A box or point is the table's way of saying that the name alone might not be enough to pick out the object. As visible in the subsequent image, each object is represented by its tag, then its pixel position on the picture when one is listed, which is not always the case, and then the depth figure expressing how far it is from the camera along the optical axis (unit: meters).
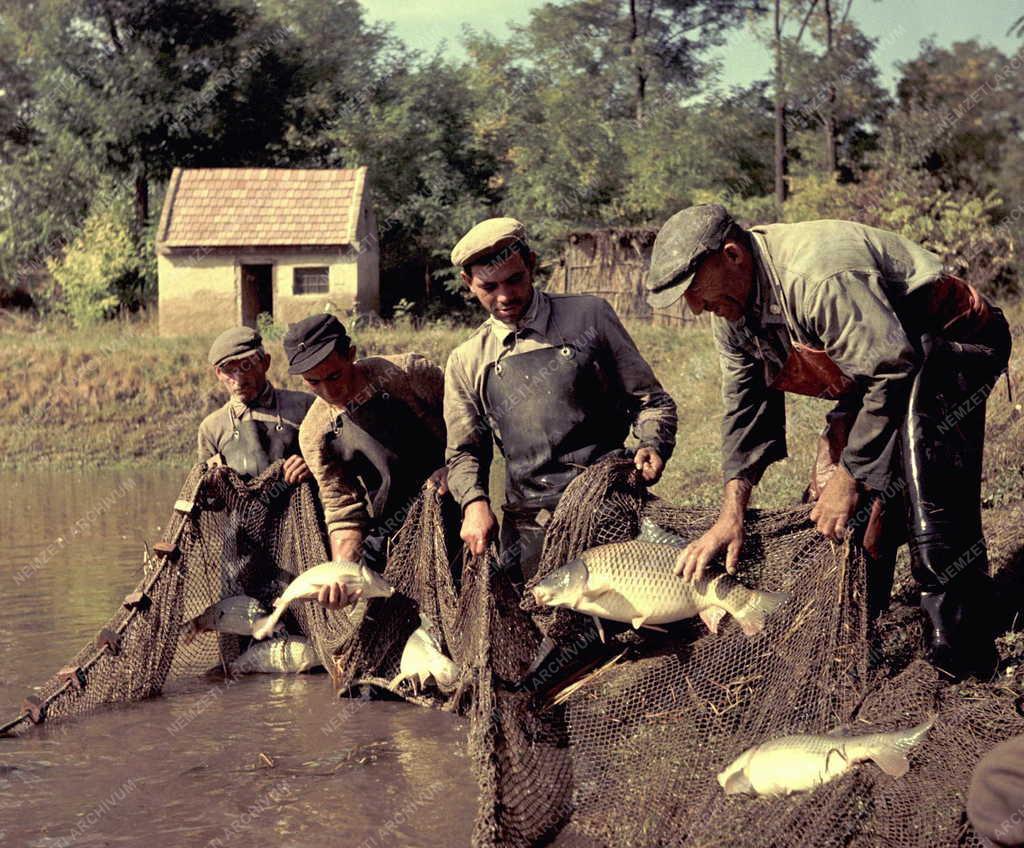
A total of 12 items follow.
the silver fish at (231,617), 7.44
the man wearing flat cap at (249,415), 8.07
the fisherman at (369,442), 7.03
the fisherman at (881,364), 4.48
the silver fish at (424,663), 6.50
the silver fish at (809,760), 3.99
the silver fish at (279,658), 7.73
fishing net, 3.89
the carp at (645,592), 4.75
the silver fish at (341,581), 6.36
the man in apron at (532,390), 5.84
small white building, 32.44
